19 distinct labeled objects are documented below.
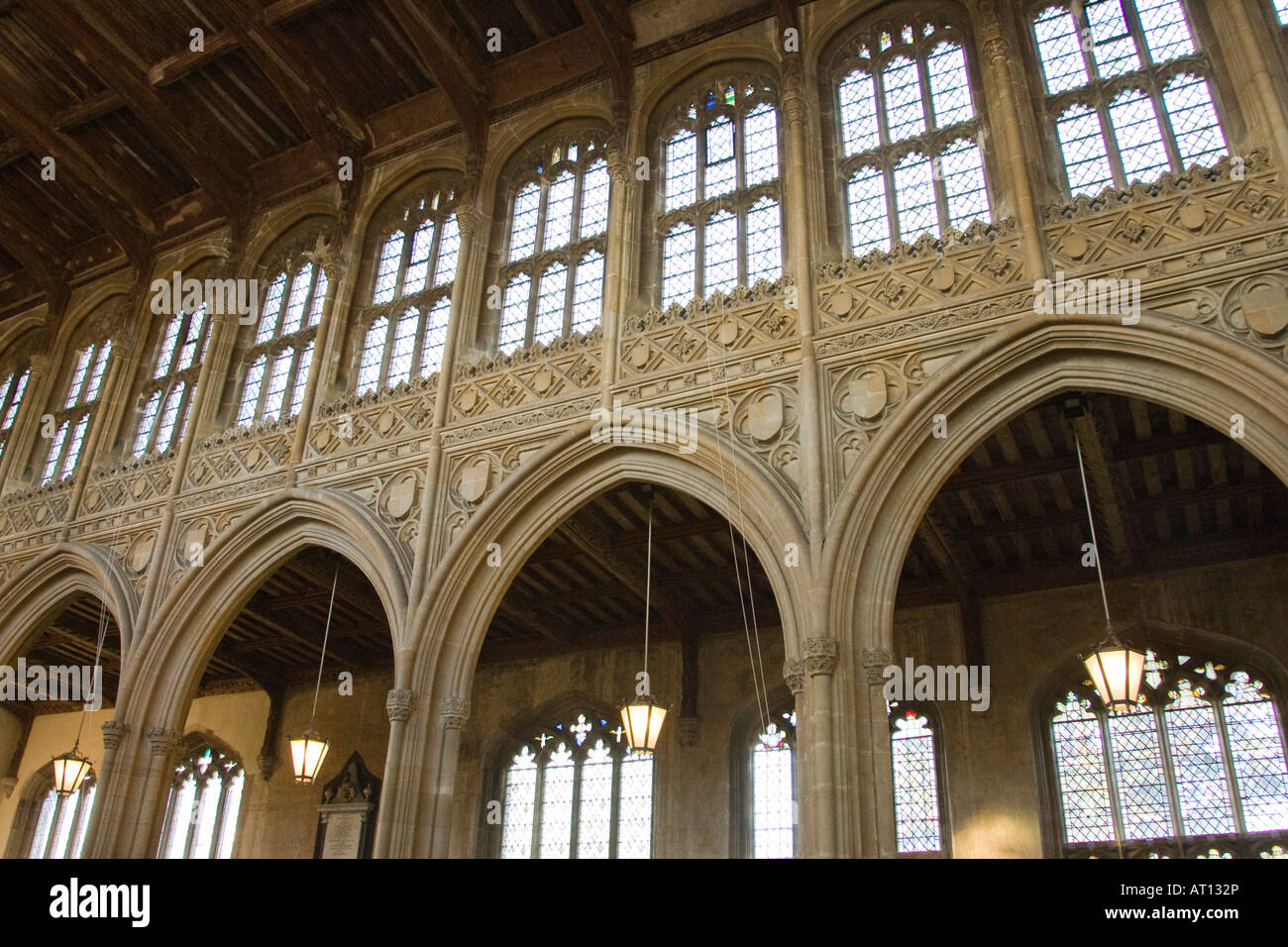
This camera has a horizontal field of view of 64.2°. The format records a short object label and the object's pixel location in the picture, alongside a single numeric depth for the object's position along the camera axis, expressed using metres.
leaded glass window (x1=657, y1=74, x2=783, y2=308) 12.68
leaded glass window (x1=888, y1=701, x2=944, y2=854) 13.52
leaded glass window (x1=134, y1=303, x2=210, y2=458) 16.61
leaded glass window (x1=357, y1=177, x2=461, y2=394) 14.63
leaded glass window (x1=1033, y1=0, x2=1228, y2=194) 10.60
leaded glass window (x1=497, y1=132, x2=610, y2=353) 13.72
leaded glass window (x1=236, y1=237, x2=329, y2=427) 15.58
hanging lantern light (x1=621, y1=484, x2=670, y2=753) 9.69
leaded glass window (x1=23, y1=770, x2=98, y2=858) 20.69
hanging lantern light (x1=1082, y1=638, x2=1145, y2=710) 7.77
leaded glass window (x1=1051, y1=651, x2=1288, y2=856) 12.22
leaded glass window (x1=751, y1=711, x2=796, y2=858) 14.59
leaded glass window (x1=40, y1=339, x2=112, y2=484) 17.56
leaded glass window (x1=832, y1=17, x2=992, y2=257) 11.61
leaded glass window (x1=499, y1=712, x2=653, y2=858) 15.75
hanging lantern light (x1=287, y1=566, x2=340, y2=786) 12.08
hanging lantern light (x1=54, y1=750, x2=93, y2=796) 13.37
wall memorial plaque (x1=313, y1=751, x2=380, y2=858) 17.45
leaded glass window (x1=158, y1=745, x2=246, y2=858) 19.33
